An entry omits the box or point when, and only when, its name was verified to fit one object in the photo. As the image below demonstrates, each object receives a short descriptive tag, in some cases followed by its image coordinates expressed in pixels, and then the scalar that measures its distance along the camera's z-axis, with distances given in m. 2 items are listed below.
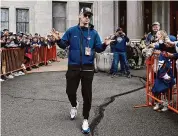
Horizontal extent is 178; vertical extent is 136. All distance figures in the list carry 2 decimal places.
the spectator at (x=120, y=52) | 13.61
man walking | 5.88
